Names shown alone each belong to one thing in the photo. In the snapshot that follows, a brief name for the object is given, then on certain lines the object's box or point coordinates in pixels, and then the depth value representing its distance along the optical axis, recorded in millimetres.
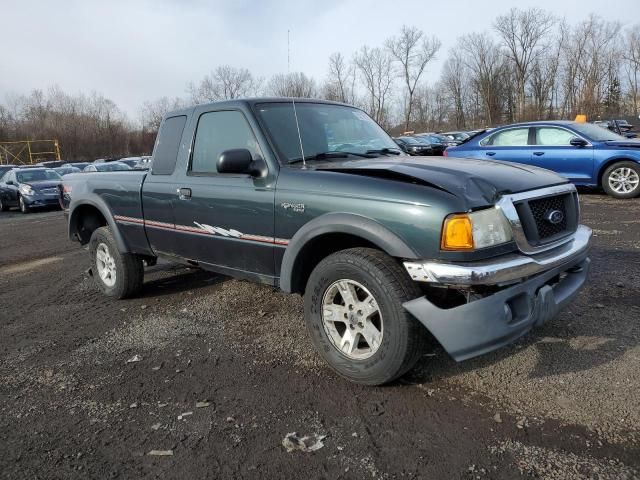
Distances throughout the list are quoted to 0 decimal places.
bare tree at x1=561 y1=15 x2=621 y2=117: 58750
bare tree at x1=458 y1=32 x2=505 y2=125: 70562
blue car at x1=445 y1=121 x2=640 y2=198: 9797
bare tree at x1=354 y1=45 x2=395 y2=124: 74181
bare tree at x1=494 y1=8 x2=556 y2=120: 66500
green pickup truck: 2725
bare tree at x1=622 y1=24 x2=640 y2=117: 63731
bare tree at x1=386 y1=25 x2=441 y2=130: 75688
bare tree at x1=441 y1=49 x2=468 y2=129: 76875
